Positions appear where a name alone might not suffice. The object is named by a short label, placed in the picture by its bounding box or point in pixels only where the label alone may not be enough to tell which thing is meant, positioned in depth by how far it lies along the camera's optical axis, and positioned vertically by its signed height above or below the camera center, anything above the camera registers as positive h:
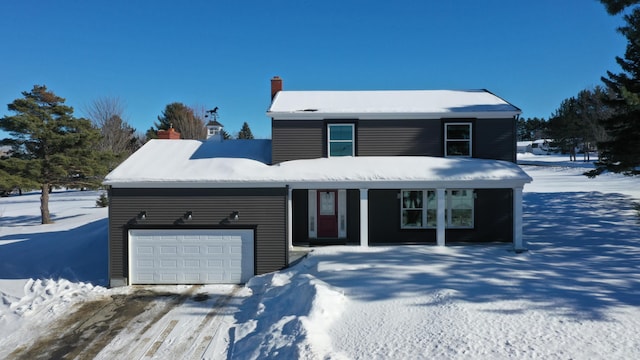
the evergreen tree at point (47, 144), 22.95 +2.24
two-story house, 12.50 -0.37
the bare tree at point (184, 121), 42.22 +6.68
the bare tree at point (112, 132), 32.44 +4.15
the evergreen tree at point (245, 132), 70.29 +8.76
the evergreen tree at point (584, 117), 43.36 +7.03
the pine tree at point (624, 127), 16.27 +2.23
